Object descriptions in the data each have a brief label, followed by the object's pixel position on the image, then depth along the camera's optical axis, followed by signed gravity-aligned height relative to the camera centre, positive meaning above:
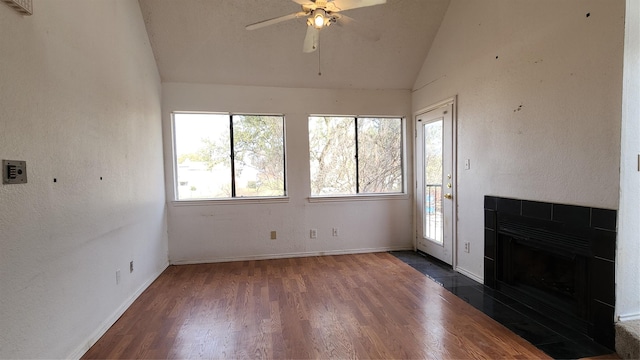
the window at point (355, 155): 4.36 +0.23
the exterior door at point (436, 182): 3.65 -0.18
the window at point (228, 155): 4.05 +0.25
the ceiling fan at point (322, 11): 2.16 +1.23
